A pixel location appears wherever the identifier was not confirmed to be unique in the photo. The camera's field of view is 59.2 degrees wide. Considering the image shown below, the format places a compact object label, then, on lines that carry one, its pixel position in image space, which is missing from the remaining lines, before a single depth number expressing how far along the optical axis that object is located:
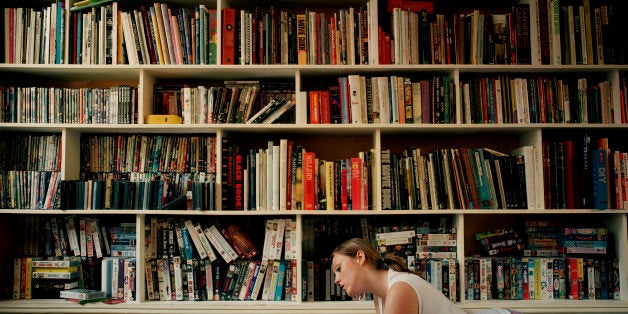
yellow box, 2.82
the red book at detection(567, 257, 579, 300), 2.81
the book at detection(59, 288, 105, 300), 2.75
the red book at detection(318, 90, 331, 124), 2.84
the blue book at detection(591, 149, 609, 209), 2.76
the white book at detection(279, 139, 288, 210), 2.78
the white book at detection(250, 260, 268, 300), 2.82
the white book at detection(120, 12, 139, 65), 2.84
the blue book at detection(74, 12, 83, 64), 2.86
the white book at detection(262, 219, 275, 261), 2.85
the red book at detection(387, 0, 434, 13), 2.91
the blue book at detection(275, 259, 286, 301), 2.82
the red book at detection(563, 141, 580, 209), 2.79
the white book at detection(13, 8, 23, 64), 2.84
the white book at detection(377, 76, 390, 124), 2.82
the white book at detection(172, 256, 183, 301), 2.82
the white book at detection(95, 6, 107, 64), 2.84
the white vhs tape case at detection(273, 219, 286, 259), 2.84
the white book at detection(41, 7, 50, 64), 2.85
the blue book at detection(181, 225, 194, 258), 2.86
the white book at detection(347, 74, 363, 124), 2.81
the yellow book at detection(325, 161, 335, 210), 2.80
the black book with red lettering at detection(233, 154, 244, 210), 2.79
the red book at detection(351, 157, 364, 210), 2.80
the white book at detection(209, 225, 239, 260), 2.84
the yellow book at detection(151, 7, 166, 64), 2.86
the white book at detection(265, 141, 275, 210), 2.80
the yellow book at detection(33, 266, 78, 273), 2.83
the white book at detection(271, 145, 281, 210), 2.79
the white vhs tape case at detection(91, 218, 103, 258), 2.95
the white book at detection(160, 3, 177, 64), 2.86
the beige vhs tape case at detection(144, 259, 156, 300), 2.84
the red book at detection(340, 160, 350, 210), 2.79
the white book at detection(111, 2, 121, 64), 2.83
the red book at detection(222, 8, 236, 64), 2.82
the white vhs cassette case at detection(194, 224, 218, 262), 2.85
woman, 1.99
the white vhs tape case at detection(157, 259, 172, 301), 2.84
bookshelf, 2.75
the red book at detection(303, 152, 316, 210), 2.79
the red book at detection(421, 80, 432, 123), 2.83
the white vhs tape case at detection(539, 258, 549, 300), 2.82
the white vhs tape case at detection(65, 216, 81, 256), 2.95
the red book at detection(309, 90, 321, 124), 2.84
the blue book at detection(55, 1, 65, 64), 2.85
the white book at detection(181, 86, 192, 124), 2.86
